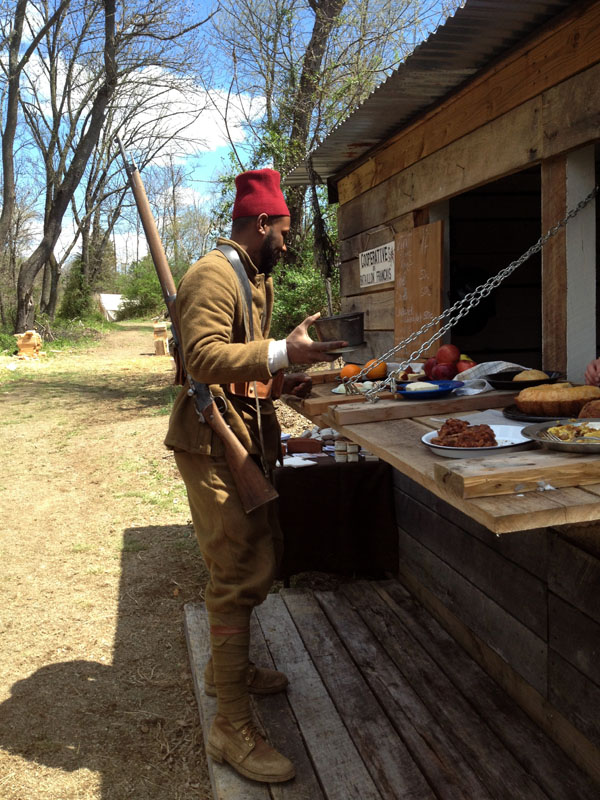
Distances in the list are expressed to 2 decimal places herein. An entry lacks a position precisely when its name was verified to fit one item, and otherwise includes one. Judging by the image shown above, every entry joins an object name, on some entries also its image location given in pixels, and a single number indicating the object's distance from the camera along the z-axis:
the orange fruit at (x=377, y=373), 3.63
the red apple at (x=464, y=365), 3.50
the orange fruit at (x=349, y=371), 3.70
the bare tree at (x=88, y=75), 19.36
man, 2.81
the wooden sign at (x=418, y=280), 4.40
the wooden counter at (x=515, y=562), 1.73
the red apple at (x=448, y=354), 3.59
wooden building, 2.72
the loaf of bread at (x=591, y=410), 2.22
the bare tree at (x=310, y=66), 13.94
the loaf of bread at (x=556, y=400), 2.40
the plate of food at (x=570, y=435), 1.90
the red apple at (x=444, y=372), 3.49
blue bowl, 2.97
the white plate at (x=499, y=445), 2.06
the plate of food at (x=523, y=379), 2.92
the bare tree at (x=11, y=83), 20.55
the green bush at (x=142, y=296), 44.28
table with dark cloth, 4.89
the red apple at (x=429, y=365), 3.58
